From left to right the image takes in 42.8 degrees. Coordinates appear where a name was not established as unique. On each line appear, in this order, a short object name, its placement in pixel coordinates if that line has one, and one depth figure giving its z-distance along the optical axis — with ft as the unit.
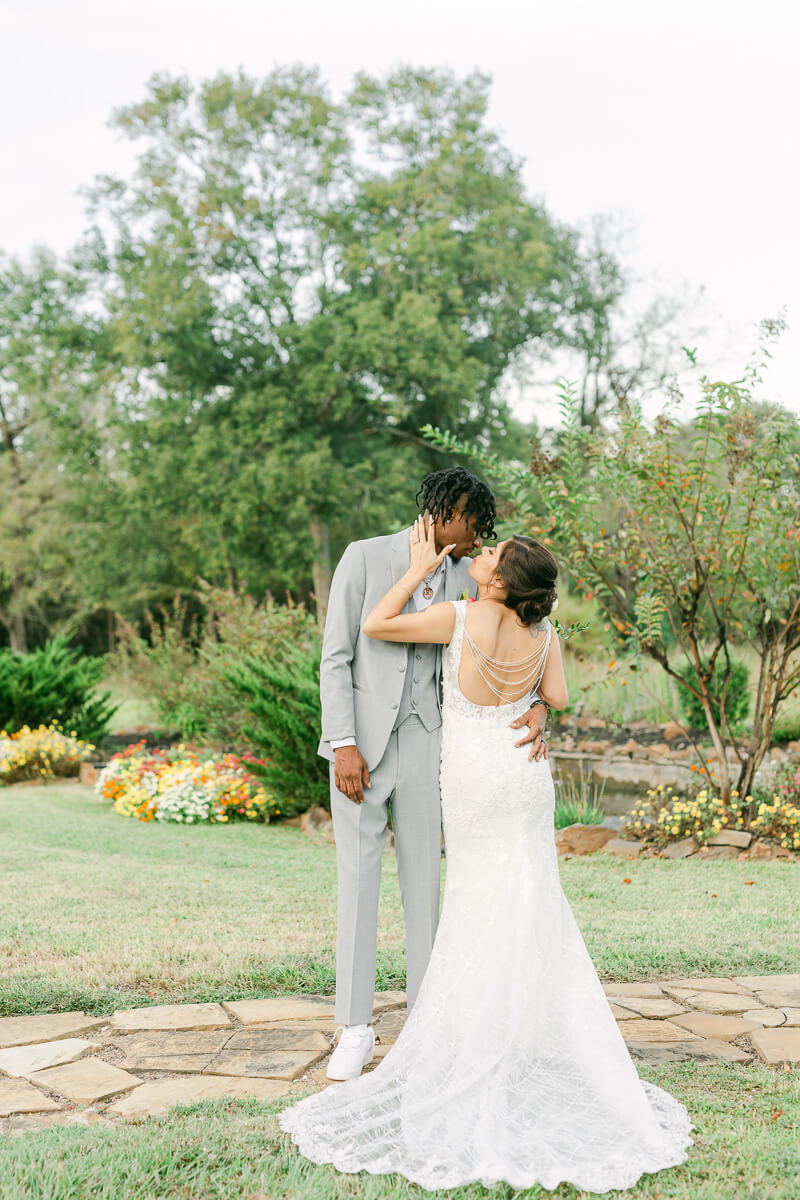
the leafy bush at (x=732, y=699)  38.58
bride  8.47
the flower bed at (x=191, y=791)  28.48
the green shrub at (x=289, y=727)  26.50
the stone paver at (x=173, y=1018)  11.92
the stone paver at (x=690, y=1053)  10.97
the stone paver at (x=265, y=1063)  10.48
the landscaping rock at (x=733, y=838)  22.48
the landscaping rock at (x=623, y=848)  22.90
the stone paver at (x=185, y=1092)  9.53
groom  10.68
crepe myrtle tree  22.06
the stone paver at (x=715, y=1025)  11.76
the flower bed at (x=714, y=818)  22.67
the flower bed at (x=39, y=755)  35.53
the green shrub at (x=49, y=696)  38.96
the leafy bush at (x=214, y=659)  34.06
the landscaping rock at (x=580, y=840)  23.52
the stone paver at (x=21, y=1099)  9.58
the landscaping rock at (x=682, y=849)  22.56
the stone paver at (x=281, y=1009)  12.25
